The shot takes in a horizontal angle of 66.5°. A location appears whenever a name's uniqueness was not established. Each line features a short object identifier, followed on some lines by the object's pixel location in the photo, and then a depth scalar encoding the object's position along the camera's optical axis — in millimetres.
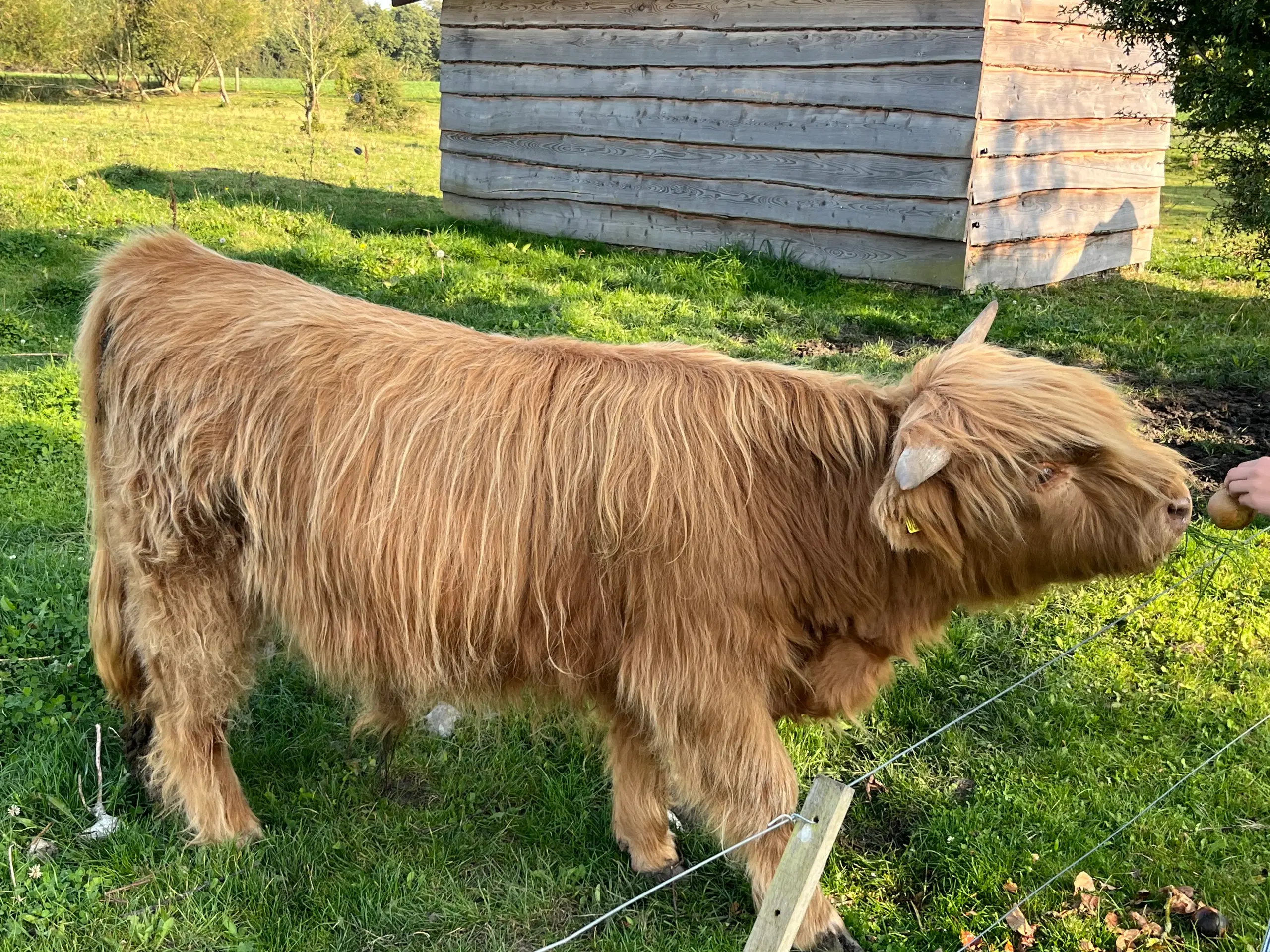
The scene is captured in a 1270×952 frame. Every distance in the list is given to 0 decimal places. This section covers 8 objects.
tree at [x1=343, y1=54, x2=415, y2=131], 24953
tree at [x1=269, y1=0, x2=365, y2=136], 21984
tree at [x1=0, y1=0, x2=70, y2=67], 31594
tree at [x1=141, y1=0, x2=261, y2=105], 30578
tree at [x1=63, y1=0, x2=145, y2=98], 30656
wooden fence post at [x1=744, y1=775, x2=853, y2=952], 1577
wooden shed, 7664
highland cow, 2279
